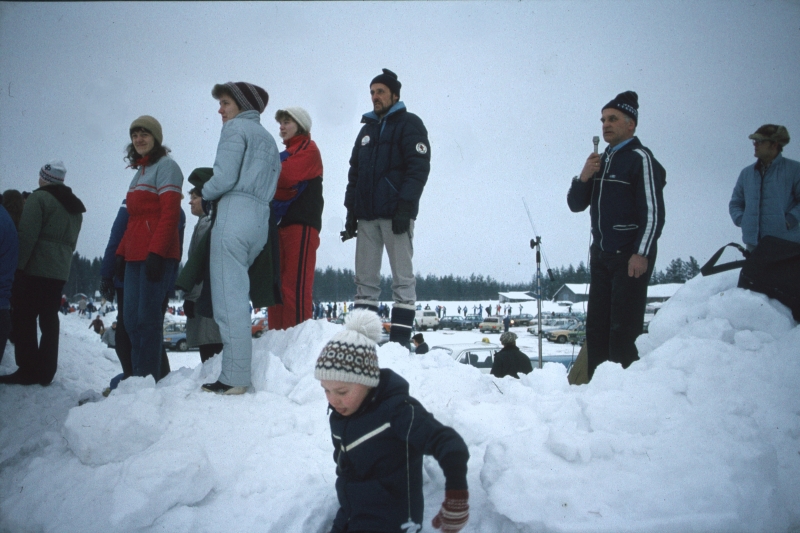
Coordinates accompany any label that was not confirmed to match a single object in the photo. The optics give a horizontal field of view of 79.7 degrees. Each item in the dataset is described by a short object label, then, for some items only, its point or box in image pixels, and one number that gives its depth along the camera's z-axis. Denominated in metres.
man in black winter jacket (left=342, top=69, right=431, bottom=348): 3.91
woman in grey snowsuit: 3.18
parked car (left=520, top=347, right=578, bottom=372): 10.70
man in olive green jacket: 4.23
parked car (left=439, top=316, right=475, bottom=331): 42.83
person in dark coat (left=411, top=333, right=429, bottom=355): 6.06
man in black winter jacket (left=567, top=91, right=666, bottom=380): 3.30
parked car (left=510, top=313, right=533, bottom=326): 44.67
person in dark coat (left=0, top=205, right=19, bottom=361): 3.63
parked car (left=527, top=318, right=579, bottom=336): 33.88
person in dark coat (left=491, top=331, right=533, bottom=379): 6.00
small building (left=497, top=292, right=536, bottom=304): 80.31
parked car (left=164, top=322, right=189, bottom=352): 21.86
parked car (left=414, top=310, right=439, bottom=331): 41.09
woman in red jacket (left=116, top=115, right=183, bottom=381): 3.55
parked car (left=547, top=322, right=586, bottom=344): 29.47
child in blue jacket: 1.81
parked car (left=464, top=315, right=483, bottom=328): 43.77
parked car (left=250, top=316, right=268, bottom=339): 21.28
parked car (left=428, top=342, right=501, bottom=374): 8.85
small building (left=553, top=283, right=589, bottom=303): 75.62
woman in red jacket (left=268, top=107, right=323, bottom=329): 4.02
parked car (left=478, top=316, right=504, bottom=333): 38.78
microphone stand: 10.10
